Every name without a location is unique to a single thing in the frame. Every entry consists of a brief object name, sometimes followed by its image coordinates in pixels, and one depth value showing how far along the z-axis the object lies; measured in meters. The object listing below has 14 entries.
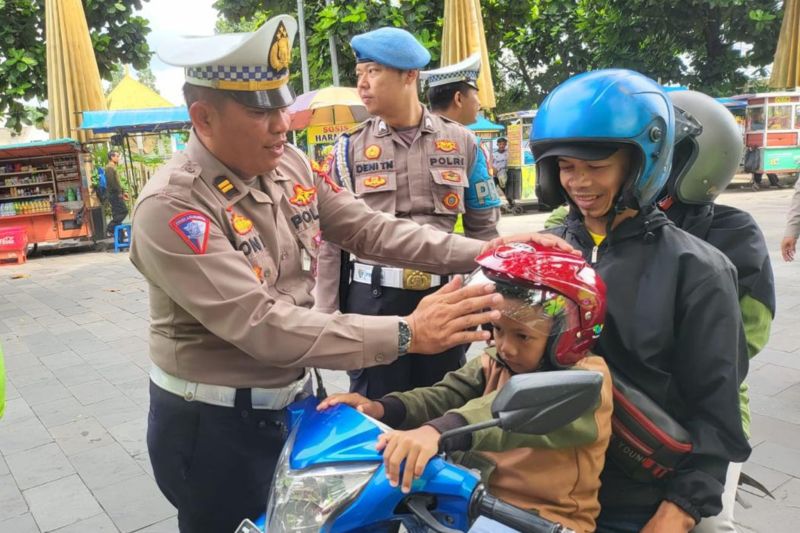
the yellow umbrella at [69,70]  11.93
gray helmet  1.88
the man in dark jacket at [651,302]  1.44
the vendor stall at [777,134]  16.64
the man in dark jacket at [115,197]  13.49
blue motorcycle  1.09
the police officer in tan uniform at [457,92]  3.30
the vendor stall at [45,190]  12.81
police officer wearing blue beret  2.73
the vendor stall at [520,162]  16.02
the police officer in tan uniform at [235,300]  1.48
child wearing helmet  1.34
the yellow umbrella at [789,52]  12.23
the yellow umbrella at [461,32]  10.79
